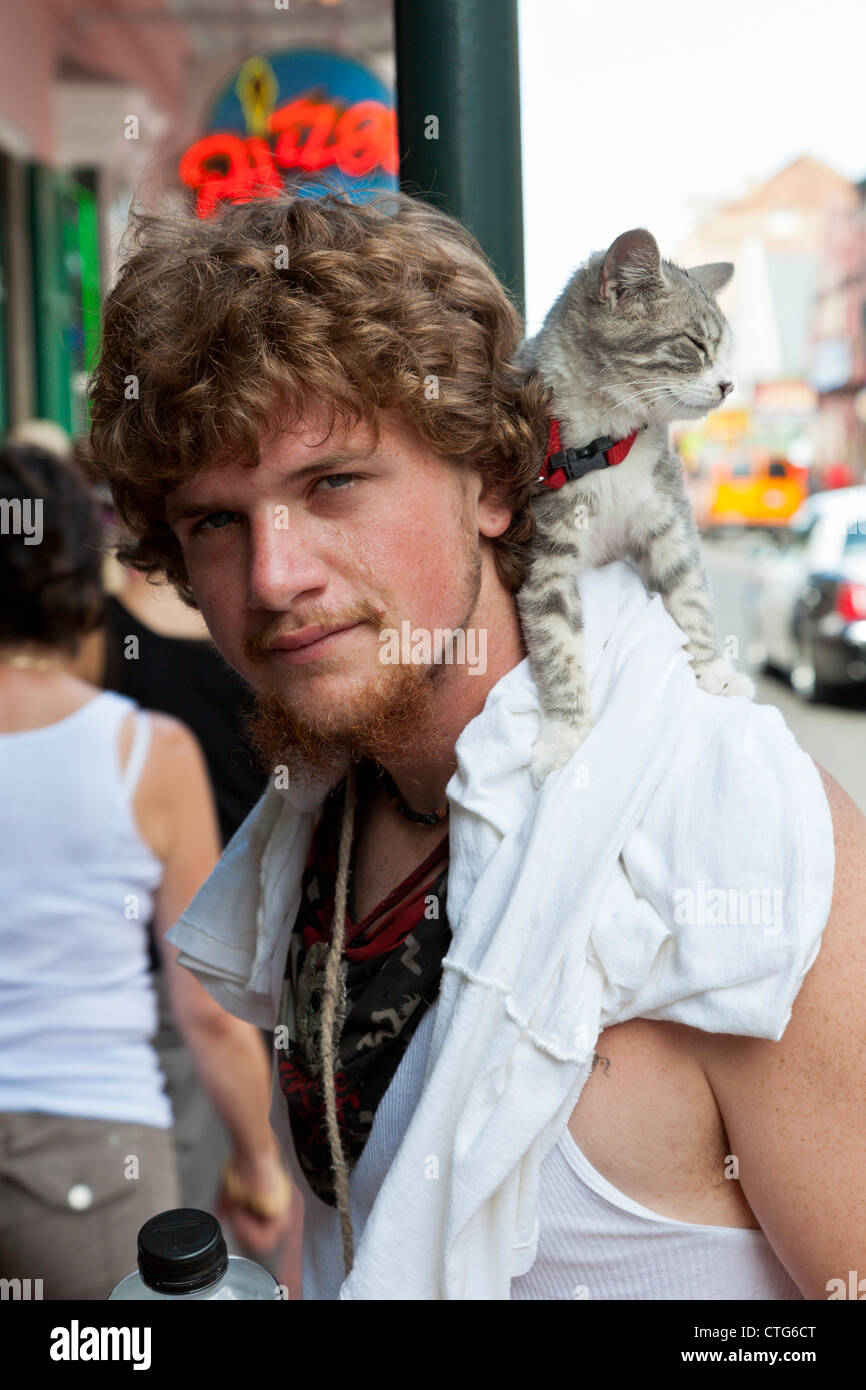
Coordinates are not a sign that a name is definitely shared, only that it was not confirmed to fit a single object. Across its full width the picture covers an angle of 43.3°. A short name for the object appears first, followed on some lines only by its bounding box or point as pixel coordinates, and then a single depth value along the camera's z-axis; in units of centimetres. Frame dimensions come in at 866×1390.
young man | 111
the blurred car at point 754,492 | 1059
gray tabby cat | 154
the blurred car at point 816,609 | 368
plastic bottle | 105
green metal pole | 126
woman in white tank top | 230
